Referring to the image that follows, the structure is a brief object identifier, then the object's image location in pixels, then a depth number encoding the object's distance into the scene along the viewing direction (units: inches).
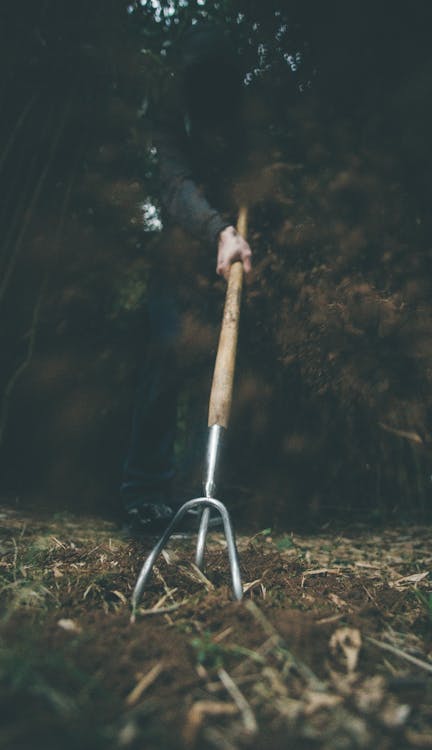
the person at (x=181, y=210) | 75.0
